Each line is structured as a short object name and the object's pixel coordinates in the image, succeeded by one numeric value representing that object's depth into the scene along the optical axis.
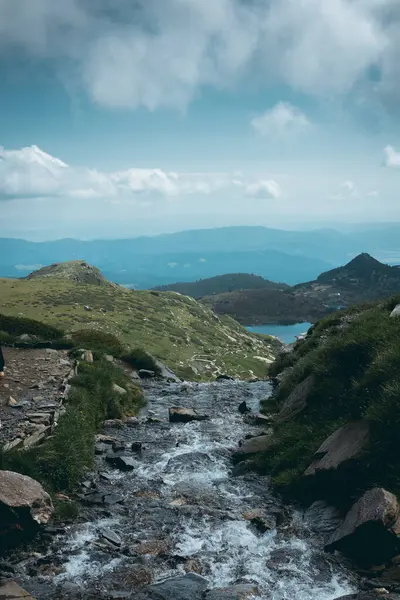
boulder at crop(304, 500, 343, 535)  10.11
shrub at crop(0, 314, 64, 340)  32.38
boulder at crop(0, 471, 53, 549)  9.19
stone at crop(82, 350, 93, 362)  25.33
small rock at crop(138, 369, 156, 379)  31.84
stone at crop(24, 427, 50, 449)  12.85
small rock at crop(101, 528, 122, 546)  9.68
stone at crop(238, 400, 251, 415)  22.95
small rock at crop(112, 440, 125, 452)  15.84
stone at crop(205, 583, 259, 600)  7.71
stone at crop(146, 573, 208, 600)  7.77
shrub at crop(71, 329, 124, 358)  31.62
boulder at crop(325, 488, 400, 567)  8.36
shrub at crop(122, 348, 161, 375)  33.44
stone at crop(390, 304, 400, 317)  16.79
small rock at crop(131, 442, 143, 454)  16.01
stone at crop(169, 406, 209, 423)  20.62
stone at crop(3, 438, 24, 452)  12.30
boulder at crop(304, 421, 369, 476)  10.54
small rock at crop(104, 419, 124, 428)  18.77
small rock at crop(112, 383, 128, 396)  21.80
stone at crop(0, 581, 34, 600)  7.25
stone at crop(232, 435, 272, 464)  14.99
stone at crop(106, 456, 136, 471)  14.23
